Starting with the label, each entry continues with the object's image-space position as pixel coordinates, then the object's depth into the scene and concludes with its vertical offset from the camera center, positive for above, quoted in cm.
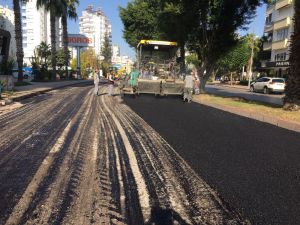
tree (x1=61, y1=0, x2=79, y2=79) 3279 +779
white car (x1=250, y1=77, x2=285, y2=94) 2327 -37
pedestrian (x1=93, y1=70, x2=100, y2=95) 1534 -26
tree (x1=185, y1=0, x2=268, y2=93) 1622 +376
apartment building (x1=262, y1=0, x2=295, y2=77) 3593 +727
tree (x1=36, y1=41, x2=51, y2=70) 5150 +498
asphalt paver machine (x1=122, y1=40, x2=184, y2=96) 1385 +40
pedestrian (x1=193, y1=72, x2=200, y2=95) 1726 -43
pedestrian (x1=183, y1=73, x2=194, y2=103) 1341 -46
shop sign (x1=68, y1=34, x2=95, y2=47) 5113 +733
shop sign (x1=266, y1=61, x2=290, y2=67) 3411 +249
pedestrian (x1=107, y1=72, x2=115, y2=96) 1502 -41
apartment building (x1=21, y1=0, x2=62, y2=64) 10983 +2063
